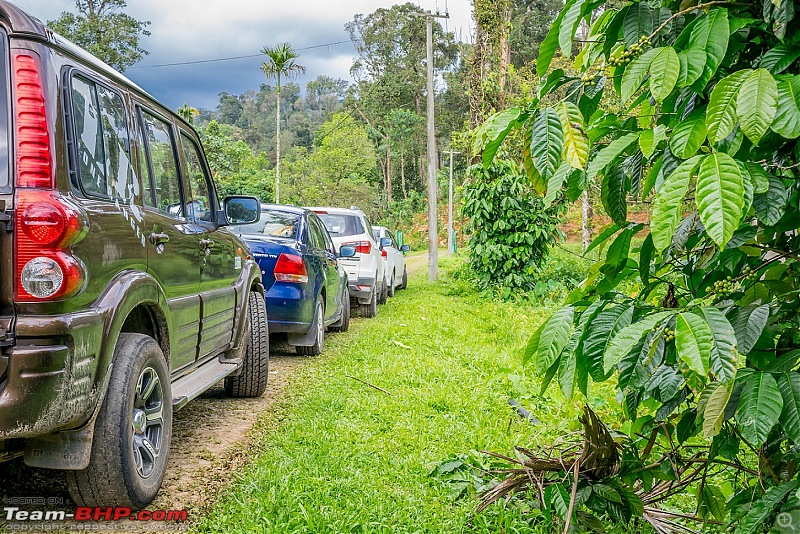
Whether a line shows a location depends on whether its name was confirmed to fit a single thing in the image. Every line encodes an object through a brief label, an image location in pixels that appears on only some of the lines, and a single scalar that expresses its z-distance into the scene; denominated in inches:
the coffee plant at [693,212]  53.1
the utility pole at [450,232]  1470.2
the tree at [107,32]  1362.0
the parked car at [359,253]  429.4
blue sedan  269.6
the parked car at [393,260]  540.4
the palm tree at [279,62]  1357.0
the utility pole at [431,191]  767.1
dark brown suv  94.0
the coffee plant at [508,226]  532.4
